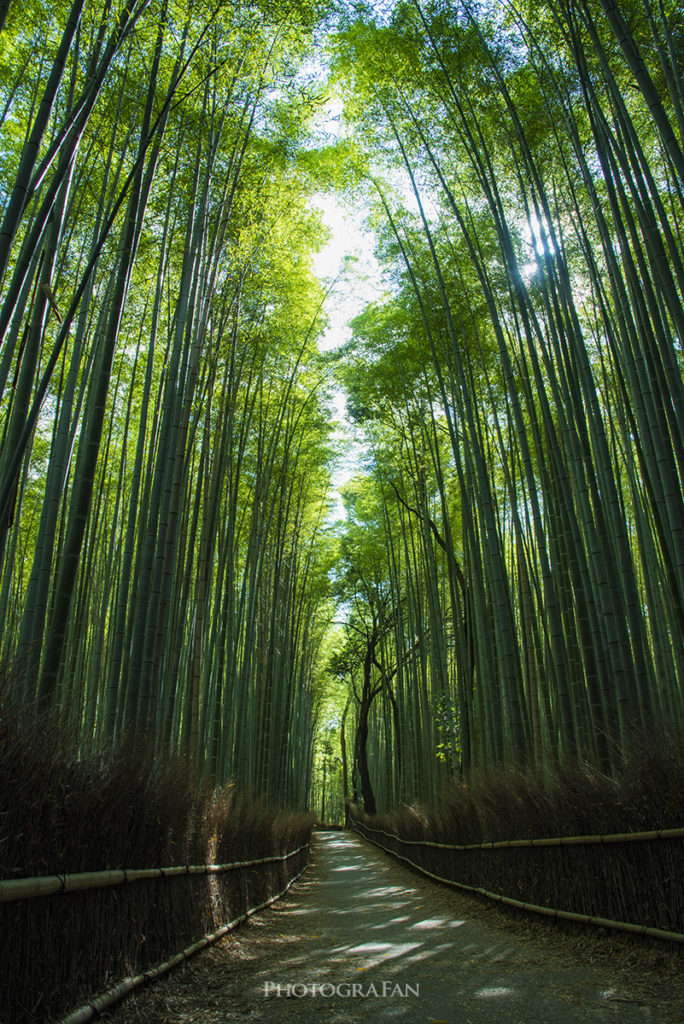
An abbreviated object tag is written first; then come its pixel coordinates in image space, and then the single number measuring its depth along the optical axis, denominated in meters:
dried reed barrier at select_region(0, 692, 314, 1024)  1.48
